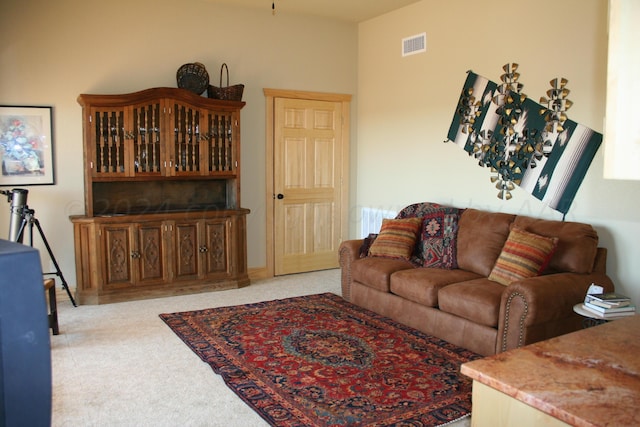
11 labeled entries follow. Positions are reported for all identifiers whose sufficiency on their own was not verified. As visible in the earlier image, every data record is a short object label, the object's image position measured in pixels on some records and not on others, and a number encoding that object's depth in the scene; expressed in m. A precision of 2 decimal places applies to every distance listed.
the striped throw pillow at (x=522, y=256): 3.85
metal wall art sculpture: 4.30
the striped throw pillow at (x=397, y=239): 4.91
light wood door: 6.41
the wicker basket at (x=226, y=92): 5.65
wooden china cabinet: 5.04
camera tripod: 4.59
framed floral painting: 4.95
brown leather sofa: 3.50
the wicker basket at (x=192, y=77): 5.52
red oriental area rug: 2.93
